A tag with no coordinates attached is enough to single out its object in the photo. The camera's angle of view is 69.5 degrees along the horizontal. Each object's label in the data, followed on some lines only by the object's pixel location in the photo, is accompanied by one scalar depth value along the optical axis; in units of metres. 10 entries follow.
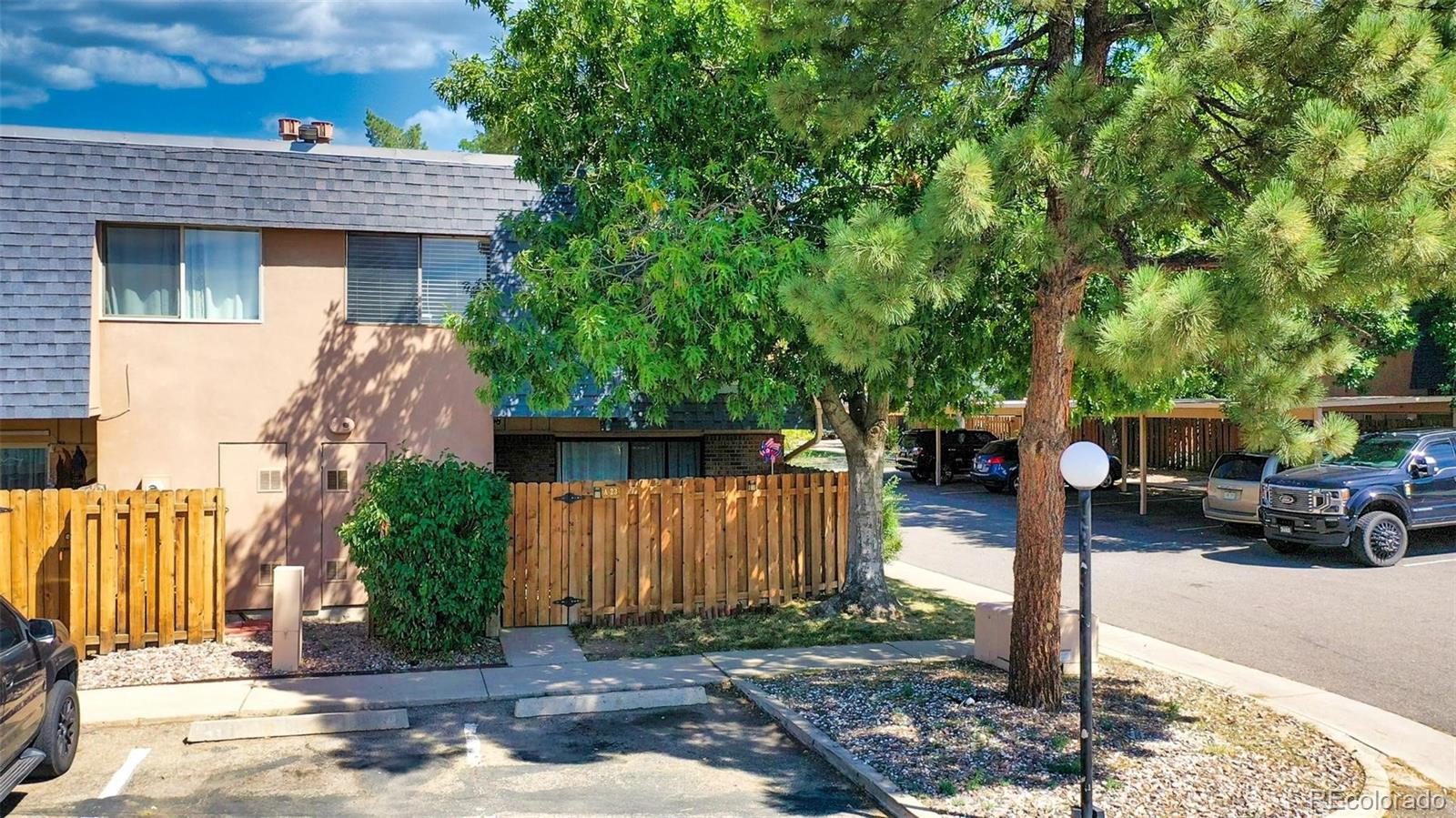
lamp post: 6.14
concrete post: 9.67
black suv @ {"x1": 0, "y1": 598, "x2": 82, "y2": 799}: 6.34
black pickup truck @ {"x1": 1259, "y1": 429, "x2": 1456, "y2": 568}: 15.69
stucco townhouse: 11.50
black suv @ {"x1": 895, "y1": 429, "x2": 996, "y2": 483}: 31.23
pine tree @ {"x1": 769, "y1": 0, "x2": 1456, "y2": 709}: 5.84
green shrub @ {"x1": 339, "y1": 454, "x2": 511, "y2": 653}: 10.12
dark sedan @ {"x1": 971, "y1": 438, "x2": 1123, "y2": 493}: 27.47
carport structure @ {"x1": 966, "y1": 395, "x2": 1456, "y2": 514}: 23.95
